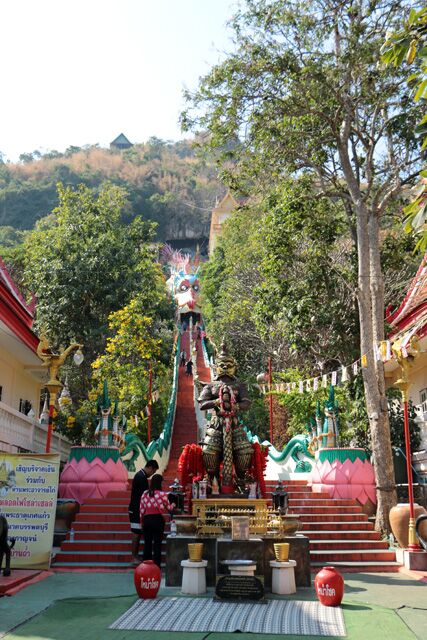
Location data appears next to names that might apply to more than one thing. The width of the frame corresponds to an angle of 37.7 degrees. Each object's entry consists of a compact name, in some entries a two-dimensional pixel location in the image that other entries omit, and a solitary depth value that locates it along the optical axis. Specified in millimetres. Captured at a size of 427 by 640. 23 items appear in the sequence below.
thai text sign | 9172
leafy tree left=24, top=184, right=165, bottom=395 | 23812
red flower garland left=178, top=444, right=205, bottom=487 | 11062
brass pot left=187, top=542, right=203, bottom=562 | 7973
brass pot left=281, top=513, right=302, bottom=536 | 8831
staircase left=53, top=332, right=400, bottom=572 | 10180
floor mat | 5941
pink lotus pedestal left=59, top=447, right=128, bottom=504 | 12695
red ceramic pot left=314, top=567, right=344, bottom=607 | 6820
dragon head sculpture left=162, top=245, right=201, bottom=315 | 55000
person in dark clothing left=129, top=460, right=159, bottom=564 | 9539
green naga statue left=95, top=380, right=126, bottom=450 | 13953
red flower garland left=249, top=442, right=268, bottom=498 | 11109
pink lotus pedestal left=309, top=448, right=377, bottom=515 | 12766
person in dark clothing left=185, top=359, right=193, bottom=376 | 34656
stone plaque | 7219
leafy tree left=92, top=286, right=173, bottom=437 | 21625
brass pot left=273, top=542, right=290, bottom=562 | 8031
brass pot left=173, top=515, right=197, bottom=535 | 8867
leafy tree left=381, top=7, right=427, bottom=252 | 4746
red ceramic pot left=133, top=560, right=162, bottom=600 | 7154
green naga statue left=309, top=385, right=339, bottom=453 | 13523
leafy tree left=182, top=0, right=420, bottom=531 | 13688
